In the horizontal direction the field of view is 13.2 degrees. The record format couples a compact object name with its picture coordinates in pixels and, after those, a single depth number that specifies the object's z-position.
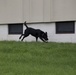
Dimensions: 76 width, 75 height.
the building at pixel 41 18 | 17.77
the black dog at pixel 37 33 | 17.75
